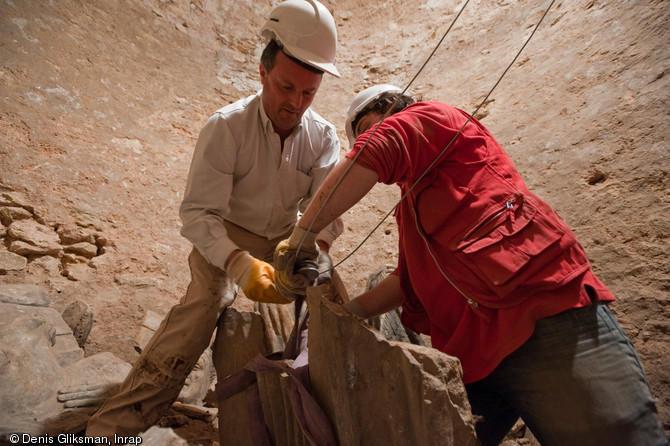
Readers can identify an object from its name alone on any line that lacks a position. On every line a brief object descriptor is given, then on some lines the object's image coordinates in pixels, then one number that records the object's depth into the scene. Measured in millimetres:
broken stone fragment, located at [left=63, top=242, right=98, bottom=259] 2820
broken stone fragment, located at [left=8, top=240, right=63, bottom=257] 2623
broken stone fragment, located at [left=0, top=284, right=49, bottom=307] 2176
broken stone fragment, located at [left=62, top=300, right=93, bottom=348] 2367
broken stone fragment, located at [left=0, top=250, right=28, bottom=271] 2531
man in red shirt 1004
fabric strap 1115
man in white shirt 1664
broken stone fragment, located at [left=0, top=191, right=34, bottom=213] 2717
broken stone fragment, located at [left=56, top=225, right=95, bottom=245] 2834
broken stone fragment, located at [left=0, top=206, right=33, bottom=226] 2691
